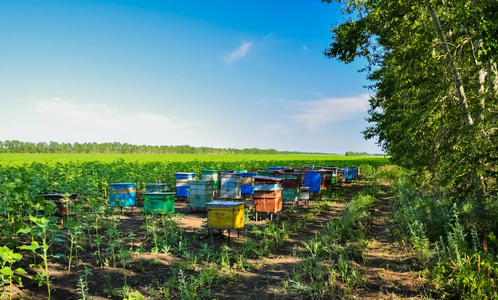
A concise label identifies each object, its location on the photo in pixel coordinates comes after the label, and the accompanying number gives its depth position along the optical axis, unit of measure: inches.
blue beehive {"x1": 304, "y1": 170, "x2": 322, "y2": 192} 660.7
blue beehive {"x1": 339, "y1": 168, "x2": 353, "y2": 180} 1022.7
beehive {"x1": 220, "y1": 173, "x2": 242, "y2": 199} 549.3
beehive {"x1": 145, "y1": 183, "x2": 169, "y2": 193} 502.5
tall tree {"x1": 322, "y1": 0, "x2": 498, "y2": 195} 303.9
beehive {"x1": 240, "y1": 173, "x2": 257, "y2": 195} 601.9
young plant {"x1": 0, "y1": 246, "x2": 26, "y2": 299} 168.6
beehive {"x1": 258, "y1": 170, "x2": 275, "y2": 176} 649.7
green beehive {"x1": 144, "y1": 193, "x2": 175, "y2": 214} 400.8
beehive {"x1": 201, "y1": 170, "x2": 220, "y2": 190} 629.6
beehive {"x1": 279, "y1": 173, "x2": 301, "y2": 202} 534.6
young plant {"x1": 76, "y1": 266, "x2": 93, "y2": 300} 224.9
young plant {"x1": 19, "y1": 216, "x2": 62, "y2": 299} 193.9
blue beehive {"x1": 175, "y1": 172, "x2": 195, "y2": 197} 598.5
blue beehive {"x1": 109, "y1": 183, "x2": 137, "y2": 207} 473.5
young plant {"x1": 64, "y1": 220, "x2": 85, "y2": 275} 256.4
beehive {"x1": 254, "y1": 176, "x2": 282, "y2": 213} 440.5
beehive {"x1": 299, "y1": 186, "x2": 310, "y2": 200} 599.9
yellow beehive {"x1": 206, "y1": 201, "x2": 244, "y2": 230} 344.2
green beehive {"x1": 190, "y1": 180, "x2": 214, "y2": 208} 494.0
